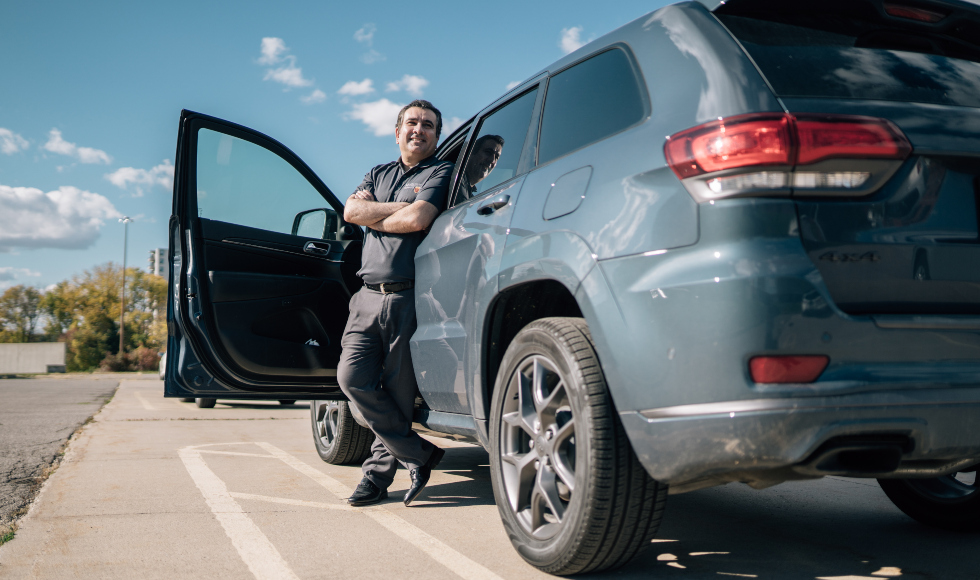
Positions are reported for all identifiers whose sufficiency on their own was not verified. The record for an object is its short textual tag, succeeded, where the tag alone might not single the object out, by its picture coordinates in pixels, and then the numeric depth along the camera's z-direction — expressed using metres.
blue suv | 1.80
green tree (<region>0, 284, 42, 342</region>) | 85.75
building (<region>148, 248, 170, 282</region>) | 155.50
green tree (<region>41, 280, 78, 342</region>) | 81.75
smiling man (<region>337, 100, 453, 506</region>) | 3.69
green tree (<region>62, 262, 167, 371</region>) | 77.19
